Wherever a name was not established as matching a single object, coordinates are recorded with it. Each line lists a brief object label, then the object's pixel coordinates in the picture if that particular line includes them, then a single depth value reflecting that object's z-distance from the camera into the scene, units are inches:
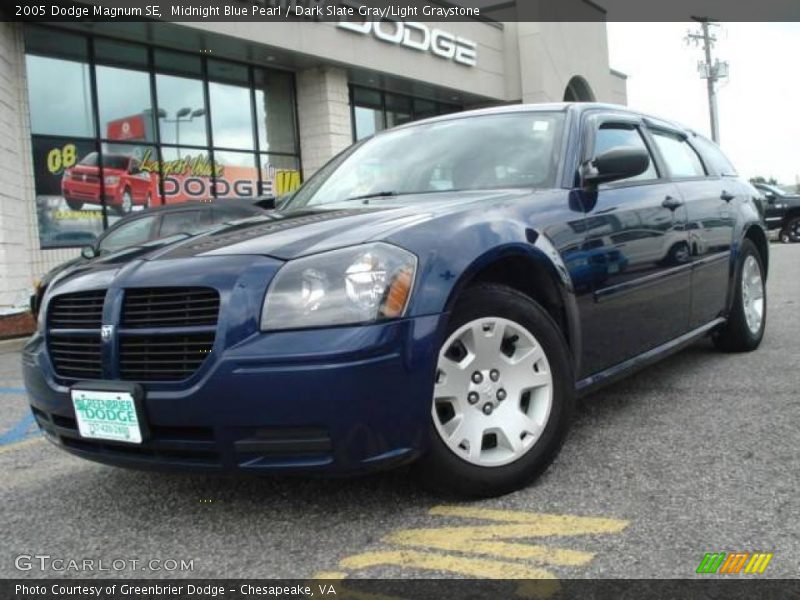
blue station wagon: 92.8
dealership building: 452.4
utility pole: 1434.2
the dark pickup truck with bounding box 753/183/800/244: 821.2
